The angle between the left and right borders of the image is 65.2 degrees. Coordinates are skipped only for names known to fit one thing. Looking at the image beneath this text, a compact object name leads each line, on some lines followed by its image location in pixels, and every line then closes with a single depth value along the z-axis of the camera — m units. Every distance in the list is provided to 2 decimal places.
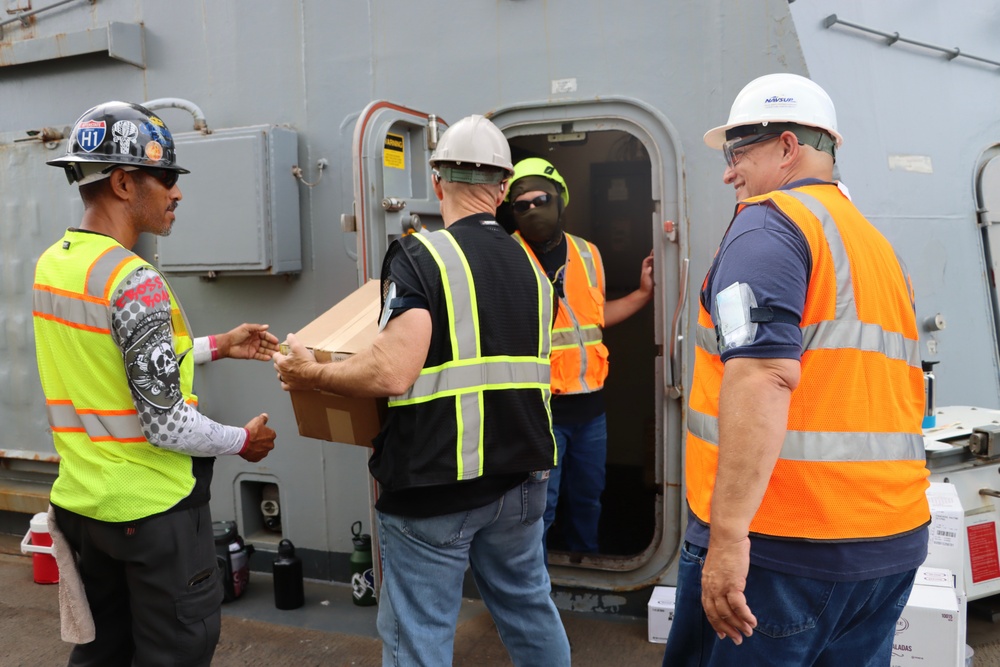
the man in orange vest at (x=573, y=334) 3.83
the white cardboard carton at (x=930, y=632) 2.81
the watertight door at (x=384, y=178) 3.27
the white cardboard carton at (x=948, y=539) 3.00
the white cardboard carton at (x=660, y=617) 3.54
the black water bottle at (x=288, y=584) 4.07
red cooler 4.43
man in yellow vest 2.14
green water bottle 4.05
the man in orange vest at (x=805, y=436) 1.70
